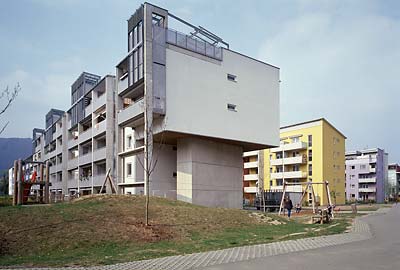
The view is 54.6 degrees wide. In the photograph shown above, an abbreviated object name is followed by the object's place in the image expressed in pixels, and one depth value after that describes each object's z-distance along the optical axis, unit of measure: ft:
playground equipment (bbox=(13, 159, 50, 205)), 88.43
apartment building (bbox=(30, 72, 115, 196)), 149.07
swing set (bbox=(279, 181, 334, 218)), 79.98
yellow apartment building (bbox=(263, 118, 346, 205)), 228.22
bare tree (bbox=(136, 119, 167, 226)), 110.42
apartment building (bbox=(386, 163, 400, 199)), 345.43
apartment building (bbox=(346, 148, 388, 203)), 327.88
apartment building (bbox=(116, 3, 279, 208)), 105.70
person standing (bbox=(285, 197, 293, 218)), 94.45
